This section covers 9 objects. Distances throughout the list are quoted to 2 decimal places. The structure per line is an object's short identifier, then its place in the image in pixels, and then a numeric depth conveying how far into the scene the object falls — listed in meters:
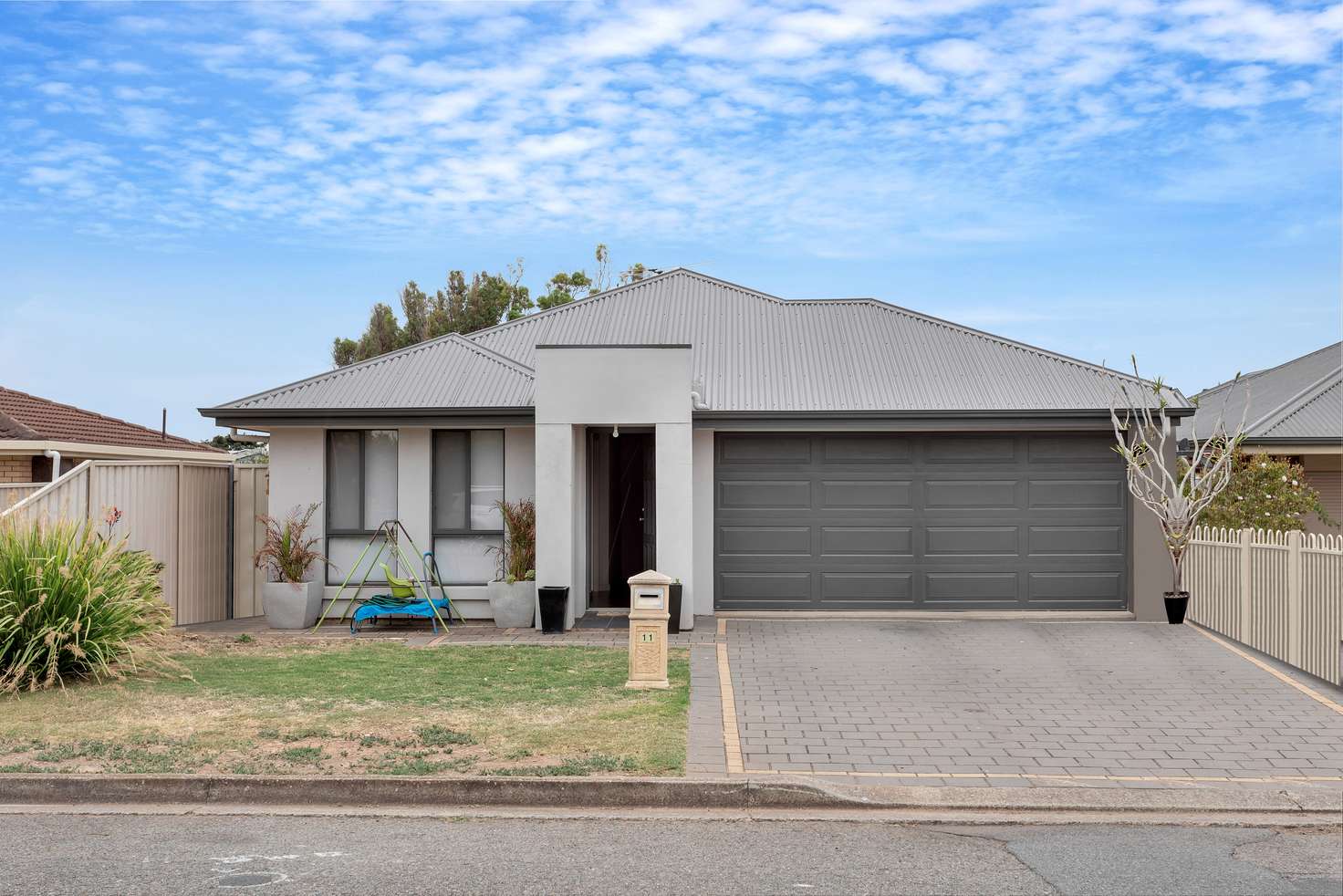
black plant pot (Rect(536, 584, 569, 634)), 13.35
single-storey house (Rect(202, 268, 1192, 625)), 14.43
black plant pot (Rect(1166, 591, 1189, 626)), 13.81
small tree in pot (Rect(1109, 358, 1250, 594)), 13.93
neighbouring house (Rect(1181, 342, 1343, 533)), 17.84
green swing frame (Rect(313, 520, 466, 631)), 14.31
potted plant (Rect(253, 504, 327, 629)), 13.98
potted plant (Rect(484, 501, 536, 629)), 13.92
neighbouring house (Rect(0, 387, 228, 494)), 17.30
